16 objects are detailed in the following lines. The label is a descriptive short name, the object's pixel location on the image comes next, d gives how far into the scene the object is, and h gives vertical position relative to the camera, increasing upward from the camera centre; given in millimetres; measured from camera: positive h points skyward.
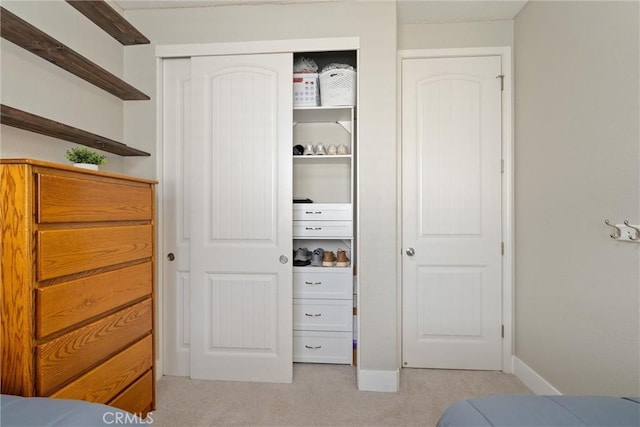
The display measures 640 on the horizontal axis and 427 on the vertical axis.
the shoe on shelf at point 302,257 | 2418 -363
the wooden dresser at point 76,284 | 1055 -290
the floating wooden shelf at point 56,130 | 1334 +404
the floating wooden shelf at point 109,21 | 1681 +1127
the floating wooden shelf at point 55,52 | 1321 +783
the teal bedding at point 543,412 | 782 -528
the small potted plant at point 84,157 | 1445 +256
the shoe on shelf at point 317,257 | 2463 -359
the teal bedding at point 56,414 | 771 -520
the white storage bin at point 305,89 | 2275 +899
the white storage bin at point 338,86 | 2244 +912
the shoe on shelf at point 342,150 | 2433 +488
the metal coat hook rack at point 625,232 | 1312 -83
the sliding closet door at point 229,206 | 2137 +42
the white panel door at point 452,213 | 2338 -3
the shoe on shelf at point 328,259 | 2426 -368
